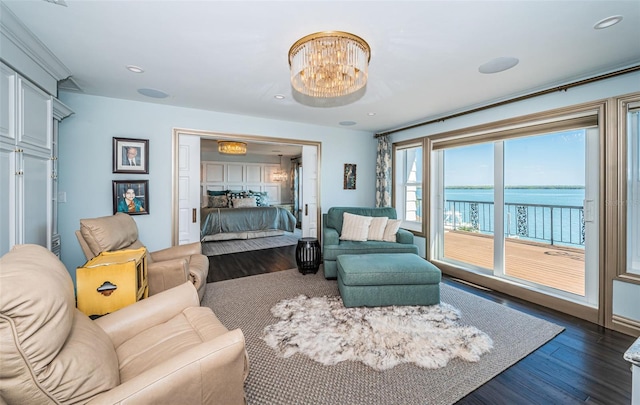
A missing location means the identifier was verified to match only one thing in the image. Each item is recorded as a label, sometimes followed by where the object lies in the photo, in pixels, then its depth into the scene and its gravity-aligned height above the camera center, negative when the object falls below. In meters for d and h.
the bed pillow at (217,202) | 7.73 +0.01
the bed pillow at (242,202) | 7.71 +0.01
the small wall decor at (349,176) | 5.23 +0.53
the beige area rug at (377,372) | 1.66 -1.19
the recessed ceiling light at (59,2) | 1.67 +1.27
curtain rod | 2.42 +1.23
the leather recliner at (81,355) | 0.79 -0.59
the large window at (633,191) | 2.43 +0.11
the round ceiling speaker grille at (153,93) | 3.18 +1.35
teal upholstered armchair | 3.76 -0.62
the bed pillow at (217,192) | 7.99 +0.32
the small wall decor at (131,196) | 3.49 +0.08
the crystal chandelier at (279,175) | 9.29 +0.96
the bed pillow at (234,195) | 7.85 +0.23
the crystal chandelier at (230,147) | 6.29 +1.33
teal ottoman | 2.79 -0.86
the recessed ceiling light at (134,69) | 2.57 +1.31
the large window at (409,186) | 4.83 +0.32
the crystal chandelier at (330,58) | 1.88 +1.05
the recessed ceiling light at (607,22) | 1.80 +1.26
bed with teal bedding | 6.28 -0.49
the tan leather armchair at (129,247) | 2.32 -0.42
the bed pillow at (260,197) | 8.27 +0.17
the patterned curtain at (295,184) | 9.02 +0.64
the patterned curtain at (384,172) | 5.09 +0.59
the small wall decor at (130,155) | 3.49 +0.63
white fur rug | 2.02 -1.14
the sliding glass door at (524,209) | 2.86 -0.08
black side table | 3.96 -0.79
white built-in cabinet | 1.89 +0.33
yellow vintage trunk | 1.77 -0.57
